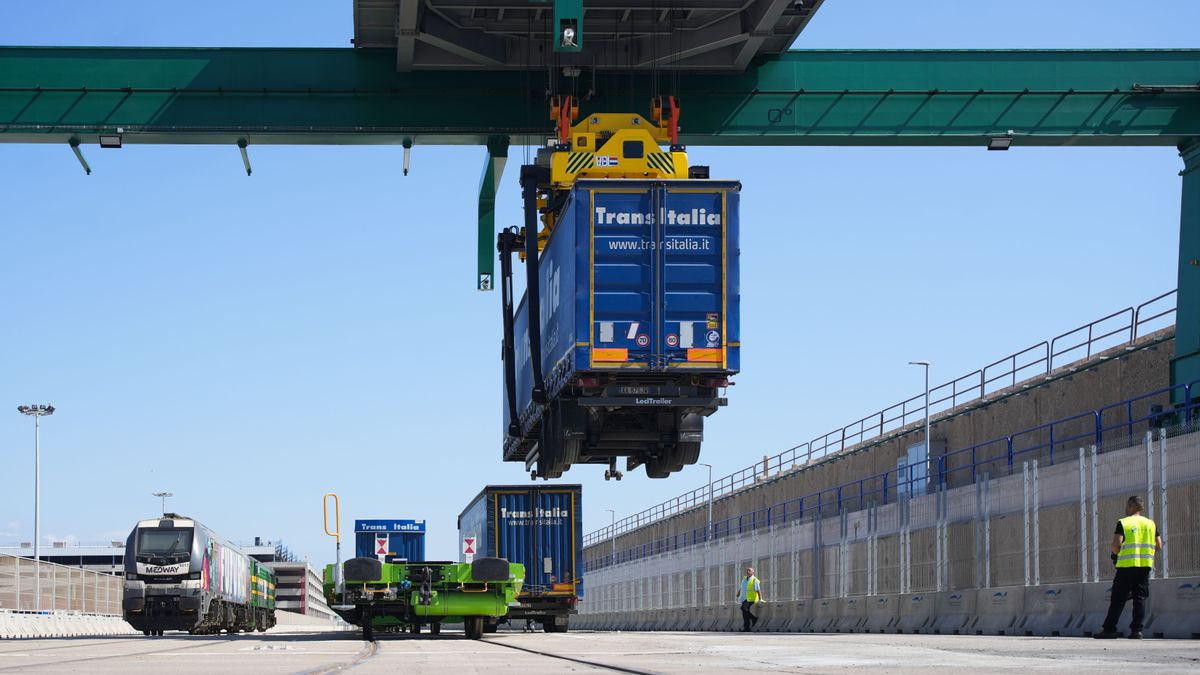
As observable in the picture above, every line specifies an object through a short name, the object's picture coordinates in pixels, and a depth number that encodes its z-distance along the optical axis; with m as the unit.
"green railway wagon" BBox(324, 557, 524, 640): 25.03
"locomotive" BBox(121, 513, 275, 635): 38.16
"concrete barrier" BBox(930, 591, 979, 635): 24.22
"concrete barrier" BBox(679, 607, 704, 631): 44.16
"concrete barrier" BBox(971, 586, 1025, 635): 22.48
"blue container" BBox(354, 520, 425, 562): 44.97
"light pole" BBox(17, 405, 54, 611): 39.12
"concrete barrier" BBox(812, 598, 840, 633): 31.55
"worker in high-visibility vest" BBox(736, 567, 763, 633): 33.09
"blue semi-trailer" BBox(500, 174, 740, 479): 20.84
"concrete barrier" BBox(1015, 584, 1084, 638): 20.53
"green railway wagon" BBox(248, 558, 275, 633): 58.72
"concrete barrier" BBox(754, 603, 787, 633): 35.53
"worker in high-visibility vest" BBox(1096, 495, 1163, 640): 16.53
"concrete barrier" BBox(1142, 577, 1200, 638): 17.53
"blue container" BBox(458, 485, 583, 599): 33.94
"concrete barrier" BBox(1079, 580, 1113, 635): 19.58
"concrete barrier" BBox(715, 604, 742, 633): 38.41
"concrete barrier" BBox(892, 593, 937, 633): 25.86
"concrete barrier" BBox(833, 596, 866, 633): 29.74
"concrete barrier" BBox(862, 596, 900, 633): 27.69
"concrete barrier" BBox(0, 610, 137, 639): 32.28
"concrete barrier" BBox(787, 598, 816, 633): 33.38
